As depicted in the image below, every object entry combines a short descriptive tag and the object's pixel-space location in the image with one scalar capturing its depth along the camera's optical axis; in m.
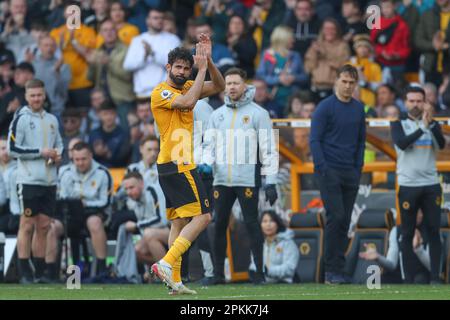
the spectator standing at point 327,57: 19.28
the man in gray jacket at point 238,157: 14.51
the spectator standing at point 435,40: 19.22
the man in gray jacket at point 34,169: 15.45
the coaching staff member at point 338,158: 14.13
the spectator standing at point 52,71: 20.34
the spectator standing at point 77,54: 20.92
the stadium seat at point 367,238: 15.55
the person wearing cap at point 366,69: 19.05
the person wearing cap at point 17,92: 19.70
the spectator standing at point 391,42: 19.53
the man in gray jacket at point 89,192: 16.48
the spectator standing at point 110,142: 19.59
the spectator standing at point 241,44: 20.11
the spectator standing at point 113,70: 20.55
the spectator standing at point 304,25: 20.11
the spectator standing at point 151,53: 19.92
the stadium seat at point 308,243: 15.80
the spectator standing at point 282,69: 19.73
